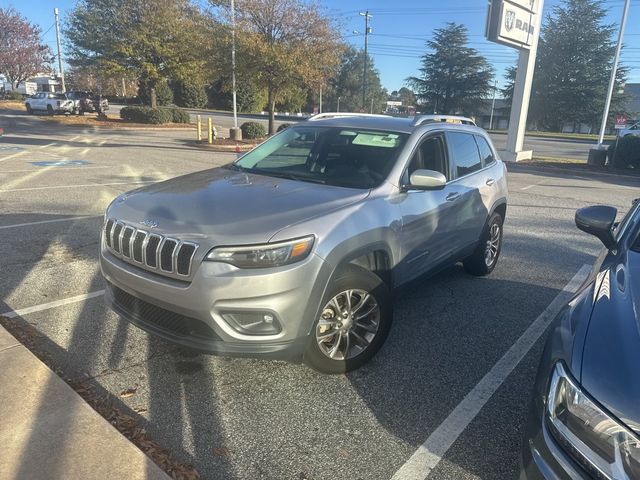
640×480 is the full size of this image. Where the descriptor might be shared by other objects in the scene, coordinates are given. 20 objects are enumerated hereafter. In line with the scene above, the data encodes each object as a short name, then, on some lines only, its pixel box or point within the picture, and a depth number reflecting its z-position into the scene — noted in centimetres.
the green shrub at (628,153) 1817
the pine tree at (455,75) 5828
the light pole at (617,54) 1880
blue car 160
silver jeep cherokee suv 274
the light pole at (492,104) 5924
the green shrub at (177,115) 3266
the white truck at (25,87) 6336
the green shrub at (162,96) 4824
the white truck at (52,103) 3634
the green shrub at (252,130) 2417
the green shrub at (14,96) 5619
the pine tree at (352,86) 7469
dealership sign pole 1745
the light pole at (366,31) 4756
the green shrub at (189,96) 6355
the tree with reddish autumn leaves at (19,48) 5208
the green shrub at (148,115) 3139
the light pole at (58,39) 4160
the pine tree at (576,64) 5172
